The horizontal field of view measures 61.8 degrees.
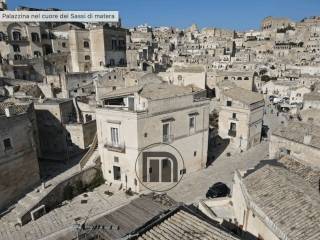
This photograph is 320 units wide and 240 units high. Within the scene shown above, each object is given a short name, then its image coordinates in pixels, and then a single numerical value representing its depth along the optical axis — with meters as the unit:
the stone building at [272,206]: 12.21
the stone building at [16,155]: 21.84
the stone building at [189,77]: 50.61
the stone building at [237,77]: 56.36
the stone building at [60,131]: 30.03
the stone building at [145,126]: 22.55
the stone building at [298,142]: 21.59
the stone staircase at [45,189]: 21.00
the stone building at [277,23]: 153.00
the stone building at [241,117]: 31.53
